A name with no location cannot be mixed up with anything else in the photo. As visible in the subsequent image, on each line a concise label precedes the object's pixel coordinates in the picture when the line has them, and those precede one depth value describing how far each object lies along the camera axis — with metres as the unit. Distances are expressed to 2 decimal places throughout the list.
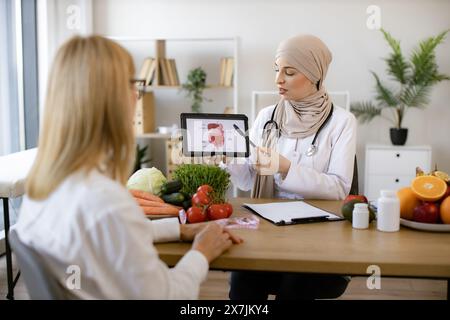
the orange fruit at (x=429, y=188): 1.62
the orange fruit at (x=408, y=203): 1.67
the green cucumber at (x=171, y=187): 1.82
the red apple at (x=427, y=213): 1.61
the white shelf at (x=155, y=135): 4.80
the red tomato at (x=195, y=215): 1.66
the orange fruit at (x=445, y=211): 1.59
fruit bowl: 1.58
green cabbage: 1.90
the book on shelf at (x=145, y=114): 4.82
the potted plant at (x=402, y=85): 4.58
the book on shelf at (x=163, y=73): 4.83
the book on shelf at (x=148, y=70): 4.81
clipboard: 1.71
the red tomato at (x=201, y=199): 1.71
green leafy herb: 1.83
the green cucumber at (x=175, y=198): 1.77
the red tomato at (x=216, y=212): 1.71
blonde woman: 1.04
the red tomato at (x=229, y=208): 1.74
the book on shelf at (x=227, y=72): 4.80
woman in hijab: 2.13
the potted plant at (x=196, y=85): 4.81
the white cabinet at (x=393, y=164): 4.55
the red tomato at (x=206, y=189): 1.74
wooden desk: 1.33
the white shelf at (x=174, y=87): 4.80
